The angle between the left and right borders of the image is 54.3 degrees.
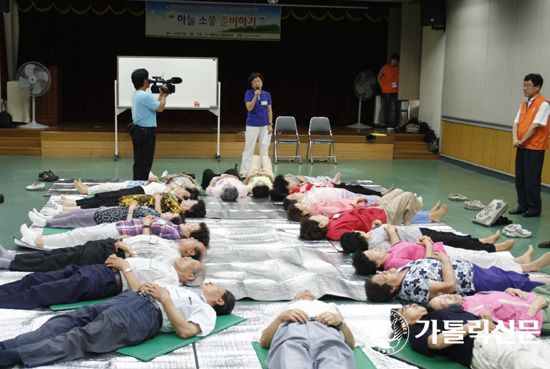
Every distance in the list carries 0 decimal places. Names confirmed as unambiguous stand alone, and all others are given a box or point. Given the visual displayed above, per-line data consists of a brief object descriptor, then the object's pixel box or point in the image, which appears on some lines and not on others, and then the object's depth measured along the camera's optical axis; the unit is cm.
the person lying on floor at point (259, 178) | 657
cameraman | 628
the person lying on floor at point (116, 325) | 260
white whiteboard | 916
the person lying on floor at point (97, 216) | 464
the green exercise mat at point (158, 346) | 276
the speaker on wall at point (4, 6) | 890
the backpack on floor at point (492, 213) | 557
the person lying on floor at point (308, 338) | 246
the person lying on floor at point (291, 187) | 630
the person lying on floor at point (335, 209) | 520
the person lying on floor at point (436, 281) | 334
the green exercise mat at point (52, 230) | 476
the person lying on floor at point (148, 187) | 567
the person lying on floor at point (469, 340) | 251
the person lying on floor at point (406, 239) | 430
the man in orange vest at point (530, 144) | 579
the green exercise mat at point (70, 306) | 327
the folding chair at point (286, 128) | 965
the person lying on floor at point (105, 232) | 420
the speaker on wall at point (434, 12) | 1010
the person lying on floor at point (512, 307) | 298
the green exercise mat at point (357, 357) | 277
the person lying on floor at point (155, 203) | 503
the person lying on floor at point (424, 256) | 387
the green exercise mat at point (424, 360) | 276
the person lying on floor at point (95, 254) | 371
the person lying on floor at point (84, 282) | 328
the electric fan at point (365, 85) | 1115
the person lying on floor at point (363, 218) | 485
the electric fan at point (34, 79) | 956
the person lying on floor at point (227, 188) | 627
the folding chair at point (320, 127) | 984
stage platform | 952
